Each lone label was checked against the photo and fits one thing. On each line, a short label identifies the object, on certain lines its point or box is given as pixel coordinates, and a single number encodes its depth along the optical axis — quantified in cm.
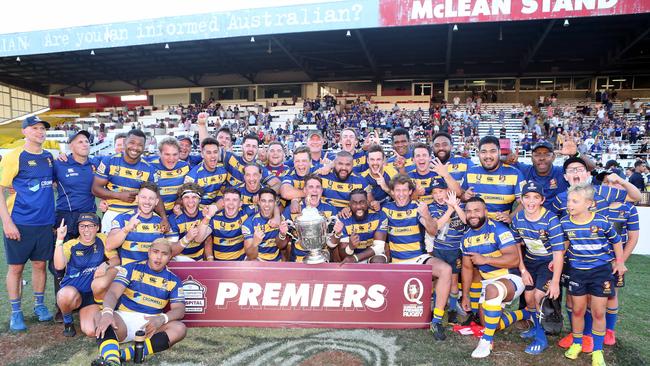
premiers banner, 468
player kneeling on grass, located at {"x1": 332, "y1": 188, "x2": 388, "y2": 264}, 519
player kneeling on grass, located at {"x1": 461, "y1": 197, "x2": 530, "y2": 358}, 455
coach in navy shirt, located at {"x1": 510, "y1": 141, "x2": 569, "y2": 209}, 525
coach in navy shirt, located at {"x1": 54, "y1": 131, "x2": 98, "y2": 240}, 514
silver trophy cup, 457
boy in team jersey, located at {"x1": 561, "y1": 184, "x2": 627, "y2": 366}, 406
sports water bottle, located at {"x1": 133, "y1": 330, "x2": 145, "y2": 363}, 399
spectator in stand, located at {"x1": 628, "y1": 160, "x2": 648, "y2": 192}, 1030
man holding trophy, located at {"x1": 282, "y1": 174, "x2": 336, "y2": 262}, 530
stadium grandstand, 2041
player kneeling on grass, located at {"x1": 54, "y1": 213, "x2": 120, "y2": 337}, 460
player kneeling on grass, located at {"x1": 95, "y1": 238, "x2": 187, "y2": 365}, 420
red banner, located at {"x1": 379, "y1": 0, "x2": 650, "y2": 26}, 1838
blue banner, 2095
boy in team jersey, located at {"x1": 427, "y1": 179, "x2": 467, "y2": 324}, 506
